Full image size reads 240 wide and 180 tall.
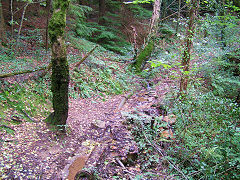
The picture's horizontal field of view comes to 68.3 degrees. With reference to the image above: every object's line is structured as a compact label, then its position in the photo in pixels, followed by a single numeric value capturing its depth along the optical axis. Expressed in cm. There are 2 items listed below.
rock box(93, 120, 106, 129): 609
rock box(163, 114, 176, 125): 552
